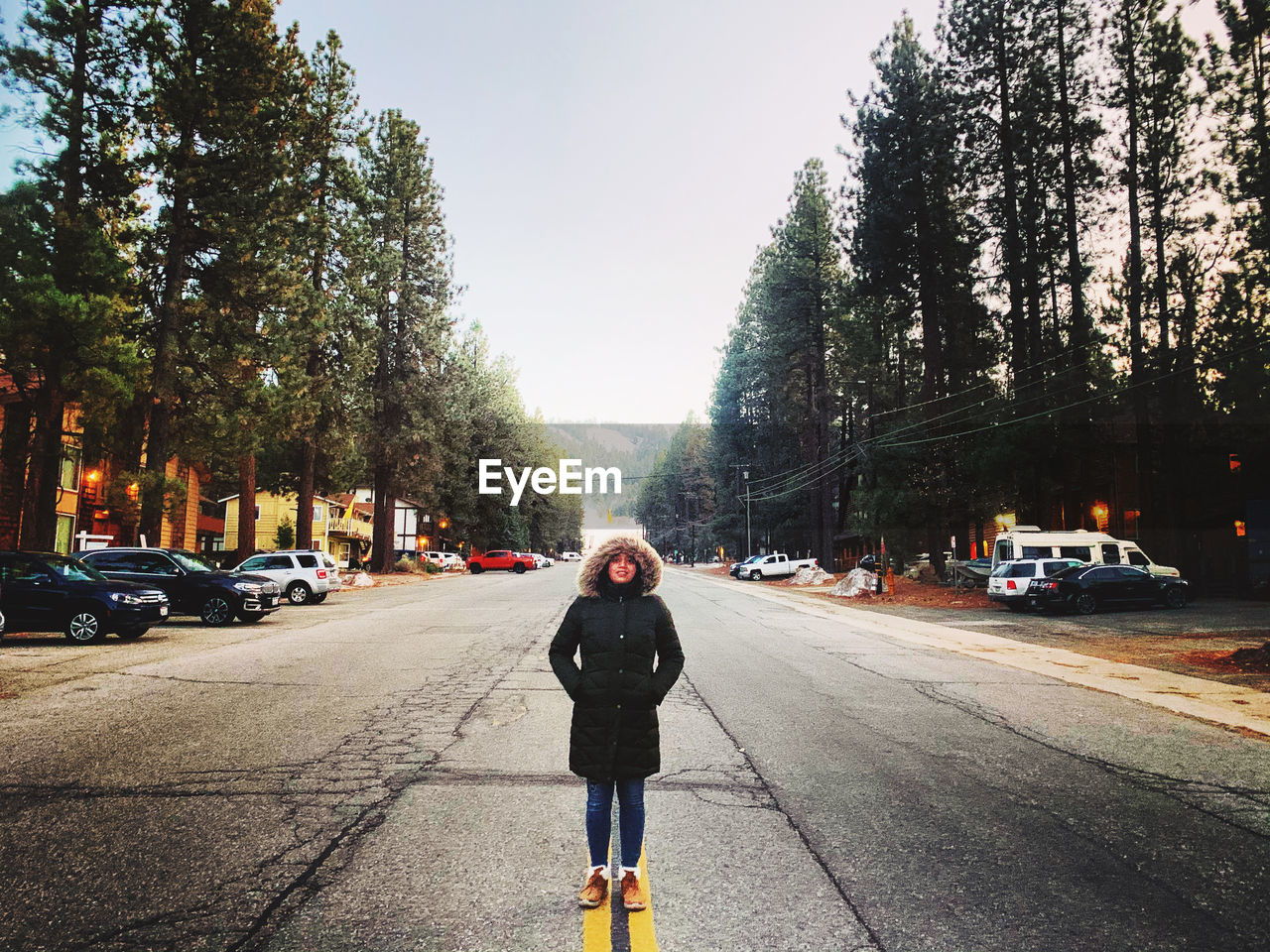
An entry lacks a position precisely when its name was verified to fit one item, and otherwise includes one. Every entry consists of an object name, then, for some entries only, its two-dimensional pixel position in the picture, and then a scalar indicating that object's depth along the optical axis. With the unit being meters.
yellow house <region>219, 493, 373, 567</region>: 65.44
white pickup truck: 53.22
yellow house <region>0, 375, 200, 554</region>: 25.17
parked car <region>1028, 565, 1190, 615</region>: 23.44
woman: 3.90
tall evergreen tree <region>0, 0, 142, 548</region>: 18.78
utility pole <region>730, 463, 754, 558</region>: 70.34
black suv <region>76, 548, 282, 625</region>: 18.88
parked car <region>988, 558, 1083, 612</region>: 24.58
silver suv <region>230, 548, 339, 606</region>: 25.79
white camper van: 27.53
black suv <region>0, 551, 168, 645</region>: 14.73
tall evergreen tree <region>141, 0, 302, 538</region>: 22.31
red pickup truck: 63.31
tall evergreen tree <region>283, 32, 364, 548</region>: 35.16
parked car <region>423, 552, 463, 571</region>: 61.05
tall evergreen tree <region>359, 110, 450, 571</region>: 45.28
